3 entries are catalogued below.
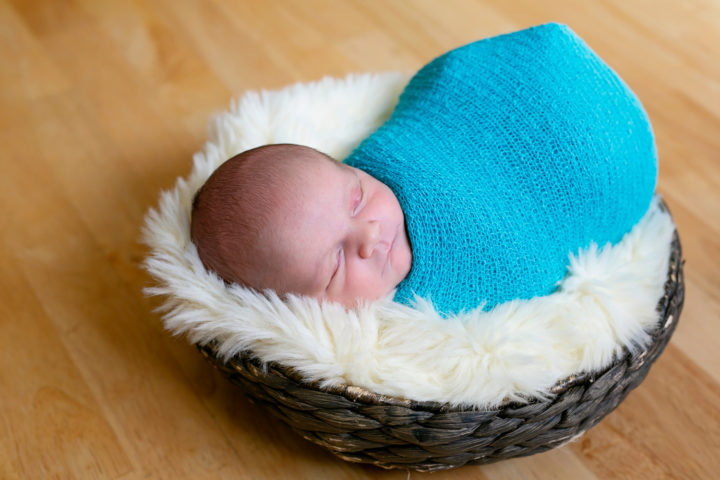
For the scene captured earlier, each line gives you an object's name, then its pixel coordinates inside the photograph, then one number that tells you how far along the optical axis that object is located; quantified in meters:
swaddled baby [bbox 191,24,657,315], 0.88
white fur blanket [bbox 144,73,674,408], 0.81
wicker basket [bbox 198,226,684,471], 0.80
